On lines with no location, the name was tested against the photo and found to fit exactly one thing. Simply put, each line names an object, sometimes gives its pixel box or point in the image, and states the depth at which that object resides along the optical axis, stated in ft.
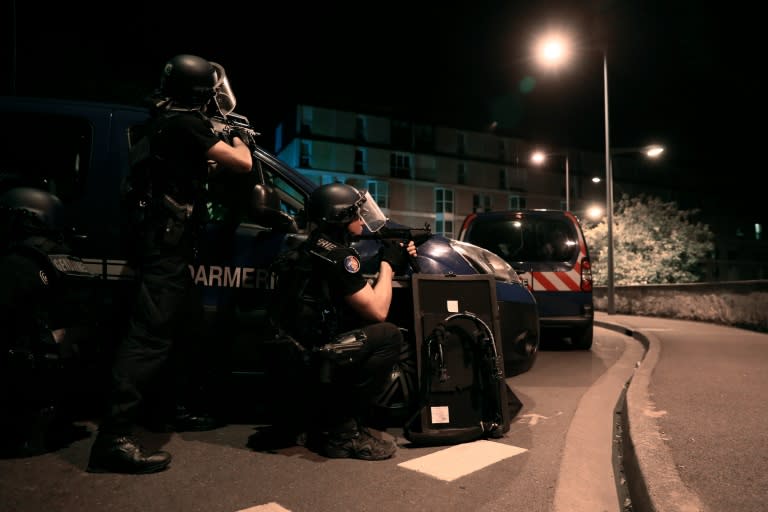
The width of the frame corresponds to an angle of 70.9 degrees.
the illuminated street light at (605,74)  44.60
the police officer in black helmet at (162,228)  9.27
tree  106.63
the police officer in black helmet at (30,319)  9.83
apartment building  155.94
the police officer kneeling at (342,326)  9.96
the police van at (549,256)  24.86
